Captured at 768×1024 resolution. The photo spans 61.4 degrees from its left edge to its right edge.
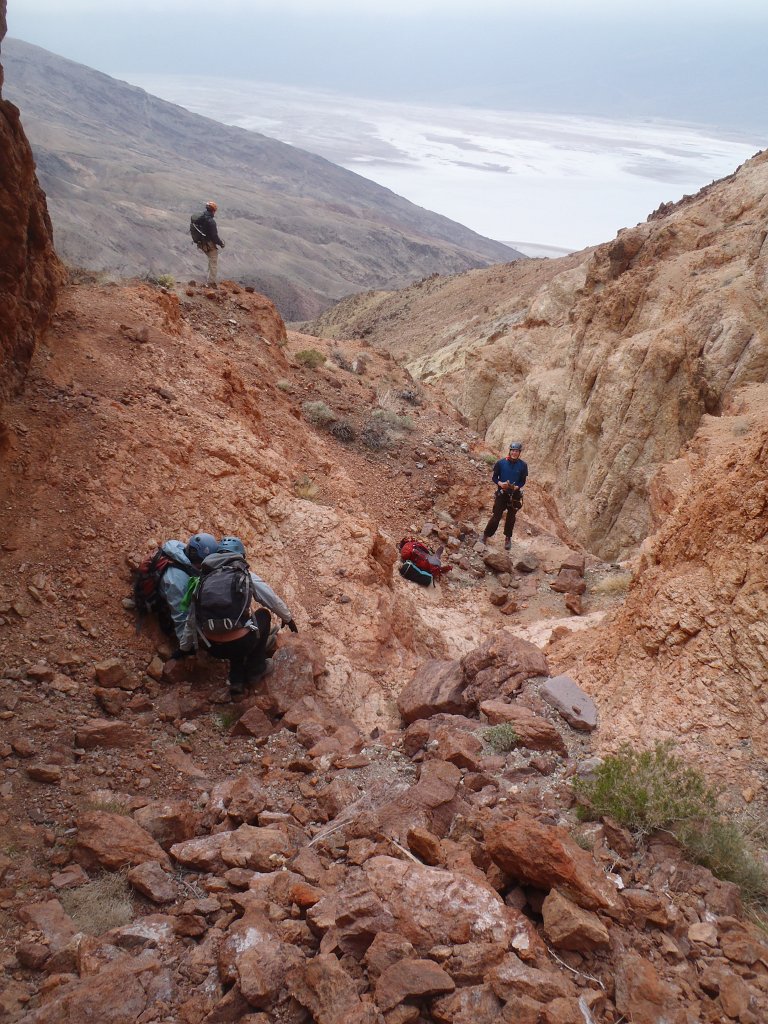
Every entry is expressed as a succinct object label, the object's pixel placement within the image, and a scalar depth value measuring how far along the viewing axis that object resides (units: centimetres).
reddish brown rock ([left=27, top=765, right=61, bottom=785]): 372
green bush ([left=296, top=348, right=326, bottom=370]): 1293
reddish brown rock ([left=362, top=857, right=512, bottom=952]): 263
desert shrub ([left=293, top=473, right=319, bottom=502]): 816
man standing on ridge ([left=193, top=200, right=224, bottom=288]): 1145
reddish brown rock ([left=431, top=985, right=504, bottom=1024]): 228
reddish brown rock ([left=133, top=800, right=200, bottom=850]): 351
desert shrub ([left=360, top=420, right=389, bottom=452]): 1140
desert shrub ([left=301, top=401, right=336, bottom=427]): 1132
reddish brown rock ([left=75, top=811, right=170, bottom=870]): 319
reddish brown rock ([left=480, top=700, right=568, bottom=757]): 440
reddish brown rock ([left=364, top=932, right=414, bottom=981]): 246
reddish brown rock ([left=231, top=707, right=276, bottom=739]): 481
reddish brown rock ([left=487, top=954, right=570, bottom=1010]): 234
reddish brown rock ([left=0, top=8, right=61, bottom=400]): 526
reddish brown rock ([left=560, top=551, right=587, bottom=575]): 995
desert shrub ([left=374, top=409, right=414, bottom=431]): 1200
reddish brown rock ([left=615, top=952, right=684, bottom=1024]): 238
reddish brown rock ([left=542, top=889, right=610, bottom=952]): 259
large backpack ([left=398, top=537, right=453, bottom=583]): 930
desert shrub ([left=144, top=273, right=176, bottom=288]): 1029
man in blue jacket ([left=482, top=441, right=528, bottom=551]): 967
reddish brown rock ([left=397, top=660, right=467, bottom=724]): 538
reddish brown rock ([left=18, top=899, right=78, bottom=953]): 268
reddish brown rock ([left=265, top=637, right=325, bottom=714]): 523
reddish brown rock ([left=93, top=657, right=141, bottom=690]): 473
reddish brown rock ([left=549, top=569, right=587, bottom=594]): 955
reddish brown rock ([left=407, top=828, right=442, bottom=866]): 315
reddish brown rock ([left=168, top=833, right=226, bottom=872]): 326
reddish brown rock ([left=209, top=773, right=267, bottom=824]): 376
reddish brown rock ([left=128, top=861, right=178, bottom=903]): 304
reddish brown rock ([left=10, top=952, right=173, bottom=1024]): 231
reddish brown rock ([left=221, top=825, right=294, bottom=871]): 325
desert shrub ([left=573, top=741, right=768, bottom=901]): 312
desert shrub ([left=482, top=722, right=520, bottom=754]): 442
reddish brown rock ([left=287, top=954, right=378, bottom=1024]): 228
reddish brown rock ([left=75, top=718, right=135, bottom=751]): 417
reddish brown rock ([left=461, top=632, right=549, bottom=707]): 527
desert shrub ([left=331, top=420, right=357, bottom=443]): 1127
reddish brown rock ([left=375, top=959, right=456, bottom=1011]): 232
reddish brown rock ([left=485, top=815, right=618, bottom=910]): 281
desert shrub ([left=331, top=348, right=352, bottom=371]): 1453
